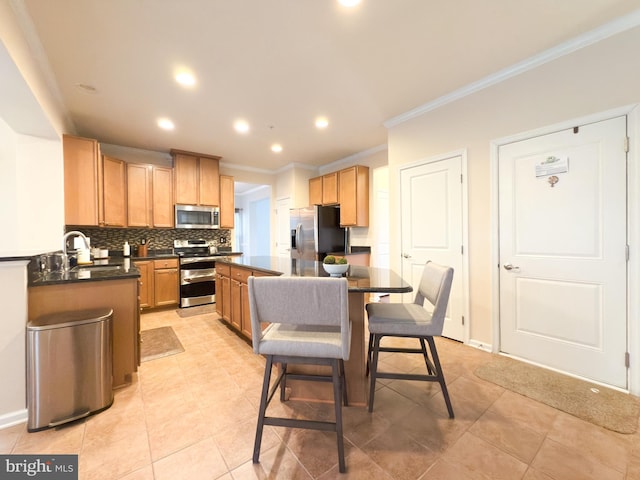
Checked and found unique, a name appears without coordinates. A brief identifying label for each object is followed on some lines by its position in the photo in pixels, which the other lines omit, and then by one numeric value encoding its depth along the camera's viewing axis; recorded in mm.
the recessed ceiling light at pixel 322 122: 3377
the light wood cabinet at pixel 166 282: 4023
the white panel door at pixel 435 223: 2795
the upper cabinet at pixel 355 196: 4516
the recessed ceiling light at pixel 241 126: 3410
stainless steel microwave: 4465
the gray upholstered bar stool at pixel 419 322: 1576
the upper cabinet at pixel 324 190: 4891
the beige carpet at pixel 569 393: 1629
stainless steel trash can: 1560
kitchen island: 1597
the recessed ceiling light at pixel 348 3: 1664
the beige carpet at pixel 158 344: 2594
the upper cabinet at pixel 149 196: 4047
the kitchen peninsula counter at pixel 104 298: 1770
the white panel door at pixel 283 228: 5637
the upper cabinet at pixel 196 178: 4426
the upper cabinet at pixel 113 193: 3715
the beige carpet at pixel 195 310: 3916
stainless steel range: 4203
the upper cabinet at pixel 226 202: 4945
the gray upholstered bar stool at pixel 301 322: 1194
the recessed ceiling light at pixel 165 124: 3299
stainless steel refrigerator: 4773
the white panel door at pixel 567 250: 1938
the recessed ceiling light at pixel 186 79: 2387
